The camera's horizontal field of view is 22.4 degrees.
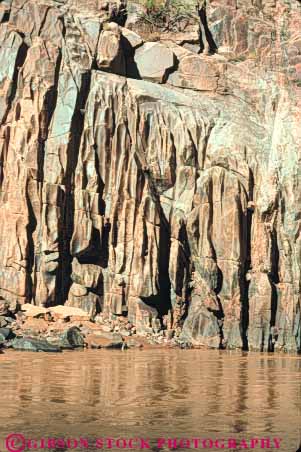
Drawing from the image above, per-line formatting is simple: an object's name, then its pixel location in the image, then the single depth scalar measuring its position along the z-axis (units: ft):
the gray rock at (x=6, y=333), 107.05
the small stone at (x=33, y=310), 123.51
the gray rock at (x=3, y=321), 114.81
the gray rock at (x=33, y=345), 100.48
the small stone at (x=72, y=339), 108.27
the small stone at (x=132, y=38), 154.30
